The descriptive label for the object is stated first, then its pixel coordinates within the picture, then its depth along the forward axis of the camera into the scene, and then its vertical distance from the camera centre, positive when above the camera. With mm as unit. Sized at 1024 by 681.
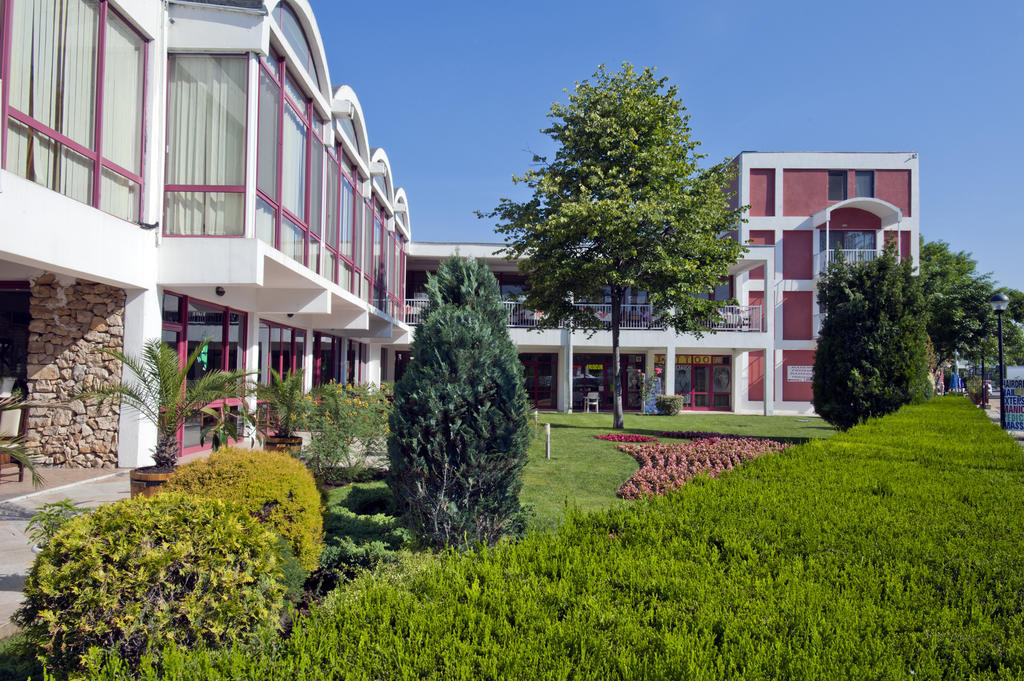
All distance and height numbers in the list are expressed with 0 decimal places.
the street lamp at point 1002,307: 16344 +1687
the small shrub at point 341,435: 8992 -1140
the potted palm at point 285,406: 8555 -679
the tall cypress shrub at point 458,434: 4762 -570
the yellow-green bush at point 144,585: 2758 -1071
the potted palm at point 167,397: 5589 -423
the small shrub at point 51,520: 3102 -859
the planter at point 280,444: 8469 -1189
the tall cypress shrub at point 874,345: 13492 +501
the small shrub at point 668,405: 26266 -1741
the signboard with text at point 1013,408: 17484 -1139
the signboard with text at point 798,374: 30984 -376
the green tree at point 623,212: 16719 +4203
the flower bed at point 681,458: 9392 -1745
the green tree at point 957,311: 32969 +3165
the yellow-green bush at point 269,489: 4441 -979
